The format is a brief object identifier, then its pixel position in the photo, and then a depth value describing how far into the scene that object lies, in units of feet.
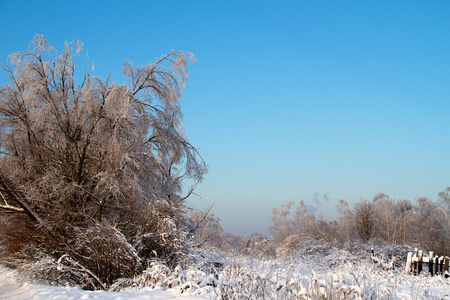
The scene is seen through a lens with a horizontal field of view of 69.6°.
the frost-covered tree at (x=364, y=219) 95.61
